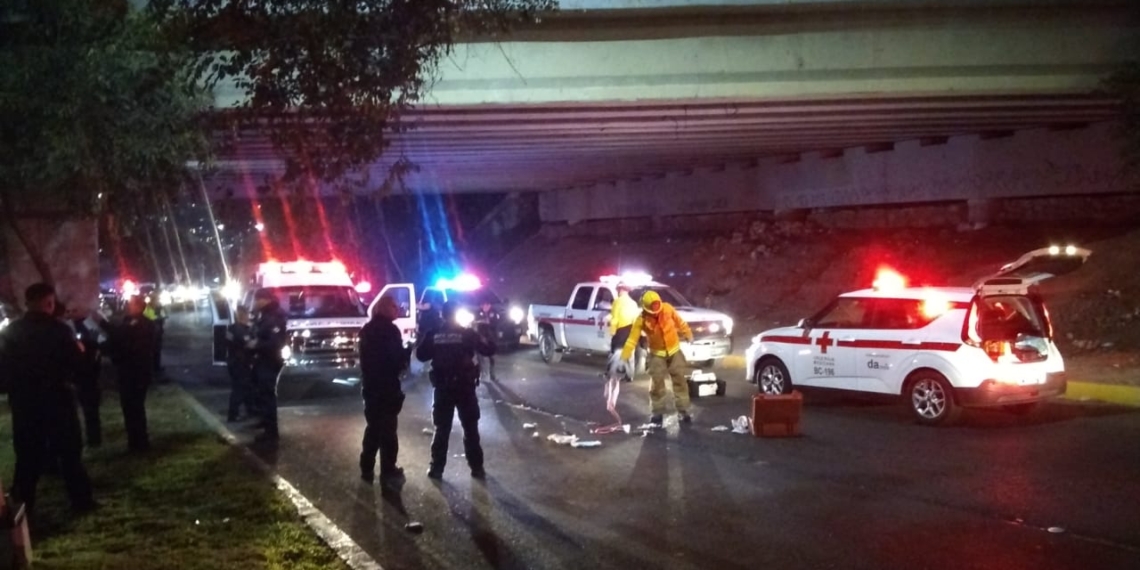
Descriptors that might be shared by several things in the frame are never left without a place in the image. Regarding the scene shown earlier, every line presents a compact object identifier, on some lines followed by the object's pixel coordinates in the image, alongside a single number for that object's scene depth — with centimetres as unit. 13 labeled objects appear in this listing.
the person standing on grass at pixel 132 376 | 1180
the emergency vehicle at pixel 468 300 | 2162
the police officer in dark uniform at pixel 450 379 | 1019
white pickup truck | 1944
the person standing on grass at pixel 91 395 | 1202
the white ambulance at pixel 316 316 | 1753
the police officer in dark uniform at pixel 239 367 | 1424
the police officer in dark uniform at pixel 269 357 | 1304
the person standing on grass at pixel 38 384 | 818
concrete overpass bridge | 1741
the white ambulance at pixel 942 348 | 1259
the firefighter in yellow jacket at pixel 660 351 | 1318
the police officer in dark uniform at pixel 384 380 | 1022
